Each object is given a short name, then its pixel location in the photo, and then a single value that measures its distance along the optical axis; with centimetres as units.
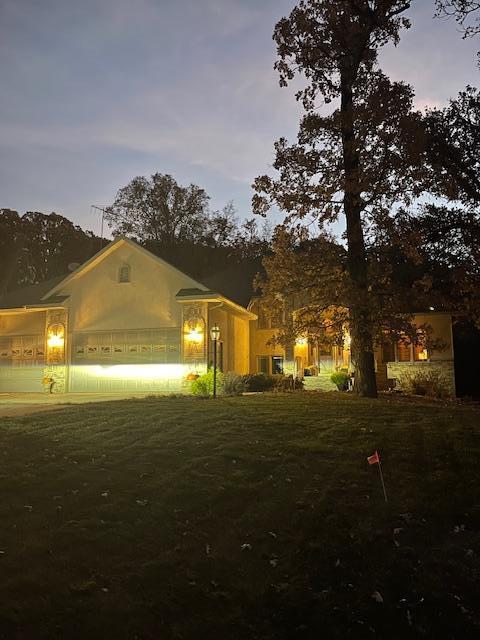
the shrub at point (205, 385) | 1778
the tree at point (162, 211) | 4316
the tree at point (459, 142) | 1897
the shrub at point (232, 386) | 1722
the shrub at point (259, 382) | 2019
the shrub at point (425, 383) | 1996
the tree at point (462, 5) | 1052
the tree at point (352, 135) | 1459
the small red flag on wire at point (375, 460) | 622
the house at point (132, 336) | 2162
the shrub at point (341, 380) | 2003
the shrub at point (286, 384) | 1980
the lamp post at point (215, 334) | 1727
